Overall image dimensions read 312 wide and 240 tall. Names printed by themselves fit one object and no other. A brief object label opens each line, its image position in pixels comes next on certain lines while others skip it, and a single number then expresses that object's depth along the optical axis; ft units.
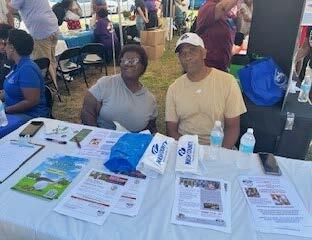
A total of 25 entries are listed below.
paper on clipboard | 4.03
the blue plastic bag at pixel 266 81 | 6.81
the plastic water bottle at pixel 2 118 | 6.08
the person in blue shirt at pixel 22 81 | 7.06
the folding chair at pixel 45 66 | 10.30
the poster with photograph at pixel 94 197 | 3.29
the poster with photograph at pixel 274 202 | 3.26
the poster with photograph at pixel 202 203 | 3.23
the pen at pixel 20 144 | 4.71
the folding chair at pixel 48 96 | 7.88
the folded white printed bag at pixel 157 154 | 4.05
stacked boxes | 18.67
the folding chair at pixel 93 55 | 14.23
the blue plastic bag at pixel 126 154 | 4.02
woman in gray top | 6.22
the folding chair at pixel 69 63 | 12.99
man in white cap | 5.79
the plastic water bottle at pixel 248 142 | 4.64
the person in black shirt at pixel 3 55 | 8.22
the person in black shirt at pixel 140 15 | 20.21
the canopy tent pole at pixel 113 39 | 16.00
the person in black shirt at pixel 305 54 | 10.75
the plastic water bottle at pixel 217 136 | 5.16
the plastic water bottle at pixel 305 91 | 7.35
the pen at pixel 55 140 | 4.81
